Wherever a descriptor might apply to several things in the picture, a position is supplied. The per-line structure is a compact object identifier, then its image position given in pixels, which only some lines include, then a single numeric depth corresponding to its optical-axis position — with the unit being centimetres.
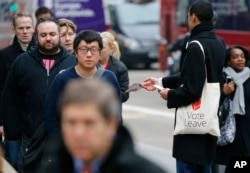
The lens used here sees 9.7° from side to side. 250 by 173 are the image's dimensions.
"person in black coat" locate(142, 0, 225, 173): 1096
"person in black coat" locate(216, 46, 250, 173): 1293
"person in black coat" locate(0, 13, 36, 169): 1319
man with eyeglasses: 1014
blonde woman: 1338
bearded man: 1139
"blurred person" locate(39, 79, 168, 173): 492
